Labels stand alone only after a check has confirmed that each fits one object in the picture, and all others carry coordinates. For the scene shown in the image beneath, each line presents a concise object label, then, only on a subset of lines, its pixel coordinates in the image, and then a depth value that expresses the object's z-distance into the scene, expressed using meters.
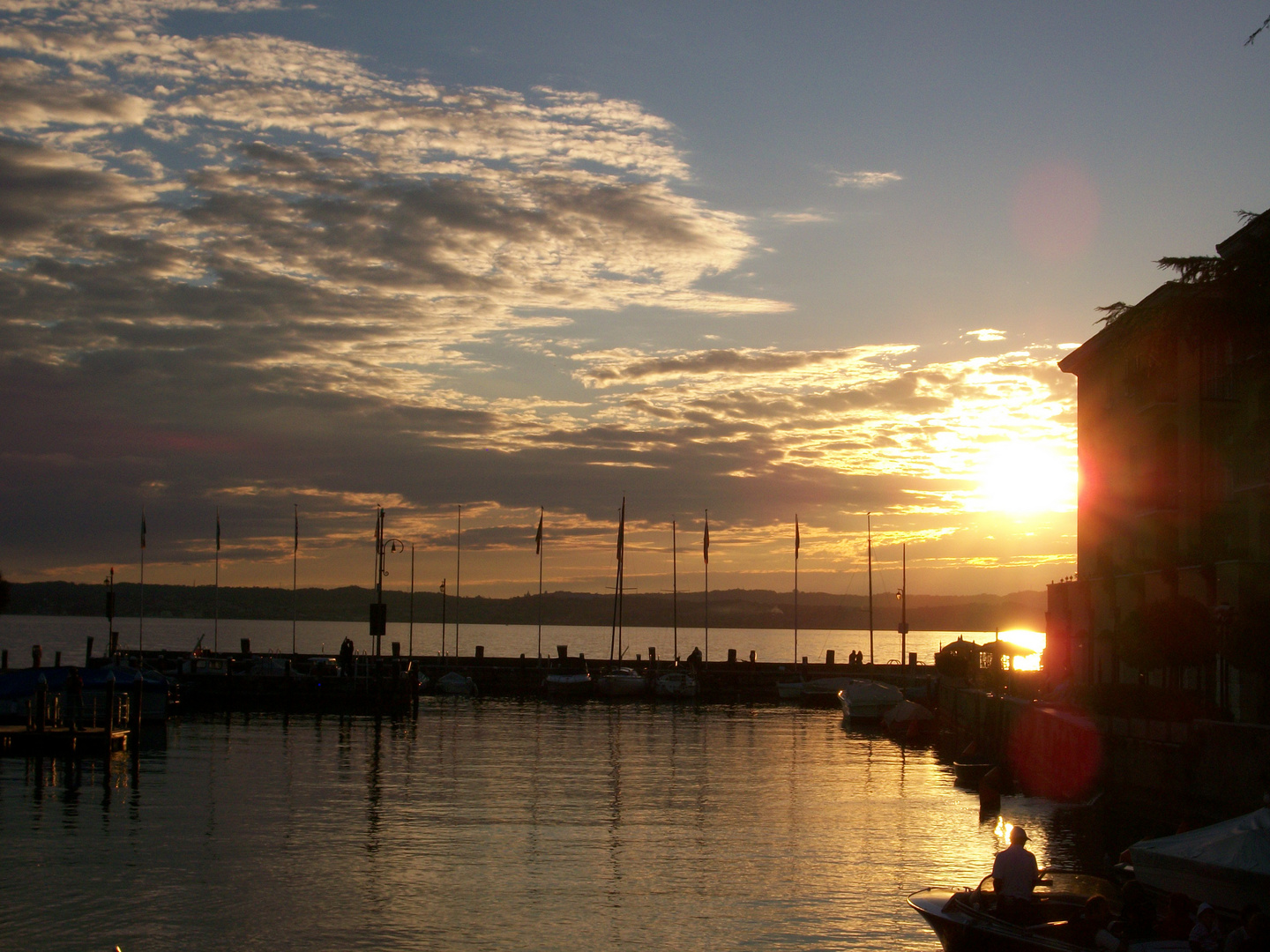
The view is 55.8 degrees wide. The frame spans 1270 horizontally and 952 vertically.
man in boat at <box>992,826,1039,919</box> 18.58
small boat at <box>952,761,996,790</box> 46.22
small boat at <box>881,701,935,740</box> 66.69
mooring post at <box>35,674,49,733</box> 46.31
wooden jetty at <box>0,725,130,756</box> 45.88
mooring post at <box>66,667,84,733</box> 50.33
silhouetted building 32.38
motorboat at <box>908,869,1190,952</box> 17.66
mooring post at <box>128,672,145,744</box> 46.41
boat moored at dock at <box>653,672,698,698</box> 92.00
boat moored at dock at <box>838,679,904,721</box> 75.06
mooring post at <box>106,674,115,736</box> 45.75
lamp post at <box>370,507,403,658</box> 70.94
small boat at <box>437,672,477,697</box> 92.88
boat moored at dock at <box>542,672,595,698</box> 92.75
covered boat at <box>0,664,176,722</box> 55.28
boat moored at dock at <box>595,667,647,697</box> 93.75
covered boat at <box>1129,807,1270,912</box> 18.30
